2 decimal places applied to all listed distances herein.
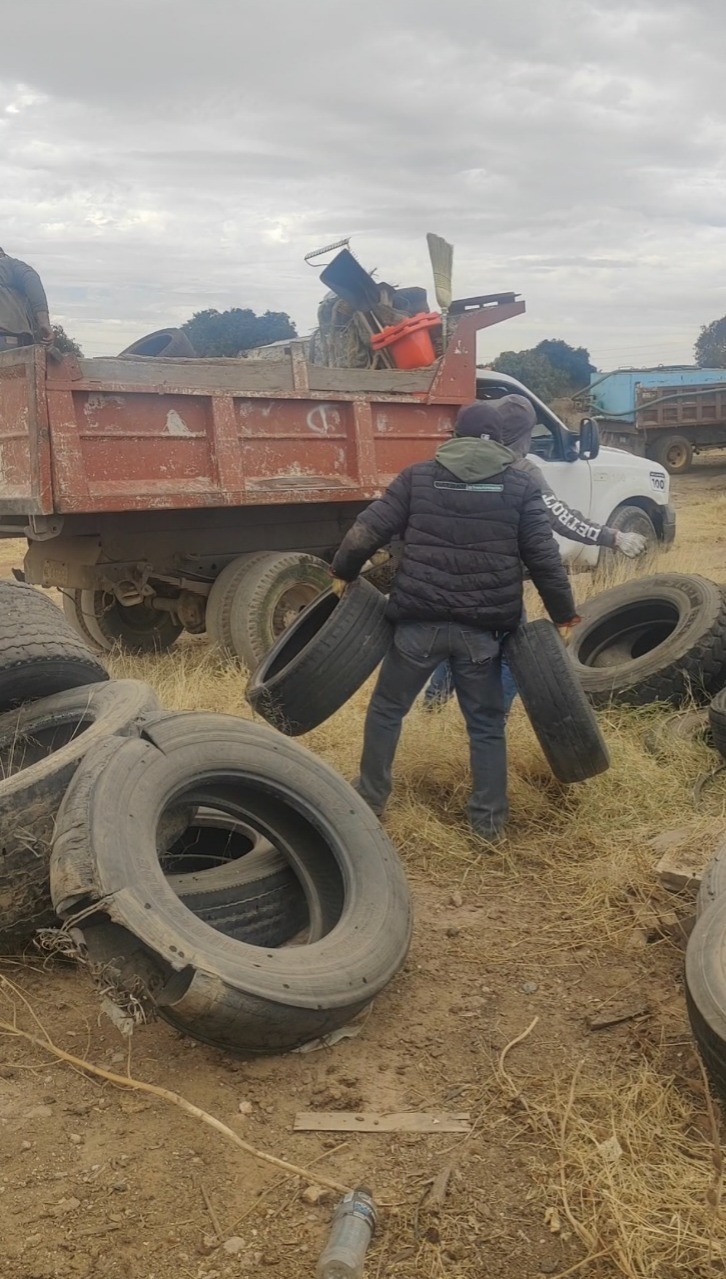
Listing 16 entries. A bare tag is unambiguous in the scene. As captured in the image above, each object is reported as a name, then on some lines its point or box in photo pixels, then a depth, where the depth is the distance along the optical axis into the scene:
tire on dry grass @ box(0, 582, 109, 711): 4.02
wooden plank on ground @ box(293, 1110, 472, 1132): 2.65
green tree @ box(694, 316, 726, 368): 50.94
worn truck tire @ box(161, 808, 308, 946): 3.43
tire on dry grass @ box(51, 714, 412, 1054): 2.71
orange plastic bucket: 8.31
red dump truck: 6.15
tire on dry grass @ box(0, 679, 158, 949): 3.36
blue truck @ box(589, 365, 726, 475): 22.97
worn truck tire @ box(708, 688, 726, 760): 4.98
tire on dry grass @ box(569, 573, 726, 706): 5.84
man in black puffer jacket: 4.48
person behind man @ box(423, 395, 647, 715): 5.22
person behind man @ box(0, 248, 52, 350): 7.19
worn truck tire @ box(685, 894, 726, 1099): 2.56
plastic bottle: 2.12
